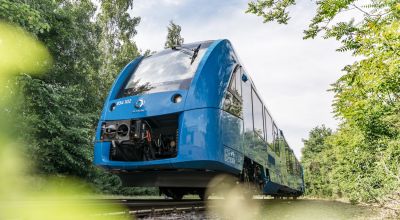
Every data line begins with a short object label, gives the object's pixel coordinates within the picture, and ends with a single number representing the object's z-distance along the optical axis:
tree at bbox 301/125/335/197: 48.00
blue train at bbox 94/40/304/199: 4.93
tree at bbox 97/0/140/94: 23.86
